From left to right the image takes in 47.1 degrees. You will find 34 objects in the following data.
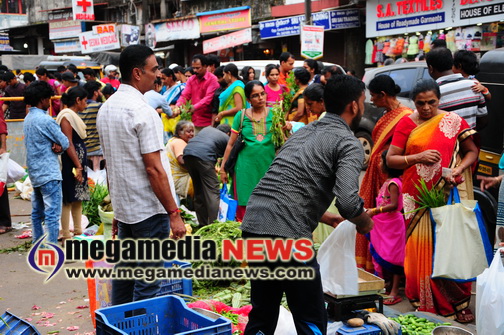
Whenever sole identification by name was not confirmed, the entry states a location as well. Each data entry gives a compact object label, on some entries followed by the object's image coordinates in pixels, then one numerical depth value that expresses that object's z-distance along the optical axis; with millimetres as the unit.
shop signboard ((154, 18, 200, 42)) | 26391
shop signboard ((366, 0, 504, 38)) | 14258
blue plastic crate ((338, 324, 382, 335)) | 3746
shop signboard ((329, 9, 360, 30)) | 18953
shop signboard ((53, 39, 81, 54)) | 33875
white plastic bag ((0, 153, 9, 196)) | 7176
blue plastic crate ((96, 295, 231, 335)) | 3246
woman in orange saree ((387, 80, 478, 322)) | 4695
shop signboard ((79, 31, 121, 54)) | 25219
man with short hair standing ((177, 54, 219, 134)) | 9758
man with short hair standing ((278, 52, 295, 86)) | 9992
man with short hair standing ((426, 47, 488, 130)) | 5172
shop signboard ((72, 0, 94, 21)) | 28406
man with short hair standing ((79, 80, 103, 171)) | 8891
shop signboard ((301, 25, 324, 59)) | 13539
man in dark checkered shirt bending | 3062
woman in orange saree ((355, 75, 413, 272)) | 5320
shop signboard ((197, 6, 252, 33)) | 23547
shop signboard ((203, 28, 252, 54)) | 20375
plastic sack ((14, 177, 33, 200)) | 10453
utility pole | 16438
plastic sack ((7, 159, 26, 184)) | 7840
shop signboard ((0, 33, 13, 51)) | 31427
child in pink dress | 5113
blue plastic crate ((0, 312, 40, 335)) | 3529
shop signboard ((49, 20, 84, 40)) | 33844
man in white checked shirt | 3799
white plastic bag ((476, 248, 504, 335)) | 3502
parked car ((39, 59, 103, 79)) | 20391
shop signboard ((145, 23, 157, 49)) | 28422
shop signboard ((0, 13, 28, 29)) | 38094
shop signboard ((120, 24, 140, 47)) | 25328
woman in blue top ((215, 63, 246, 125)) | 8742
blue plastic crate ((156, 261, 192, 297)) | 4316
